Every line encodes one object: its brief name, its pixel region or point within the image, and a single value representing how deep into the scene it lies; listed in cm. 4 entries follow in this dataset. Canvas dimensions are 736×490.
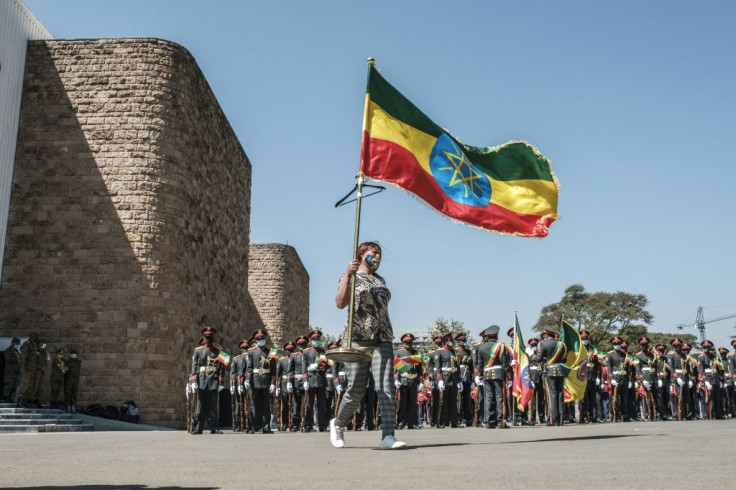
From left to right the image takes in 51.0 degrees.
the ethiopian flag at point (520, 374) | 1762
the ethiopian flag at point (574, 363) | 1738
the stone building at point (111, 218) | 1864
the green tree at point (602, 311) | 6412
